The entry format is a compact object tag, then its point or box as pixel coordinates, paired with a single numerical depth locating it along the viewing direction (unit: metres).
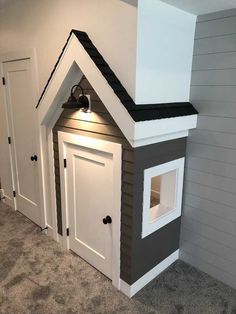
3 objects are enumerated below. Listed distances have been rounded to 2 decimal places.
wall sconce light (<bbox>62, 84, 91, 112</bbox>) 2.12
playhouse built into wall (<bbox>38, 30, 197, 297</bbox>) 1.98
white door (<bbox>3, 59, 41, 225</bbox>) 2.96
